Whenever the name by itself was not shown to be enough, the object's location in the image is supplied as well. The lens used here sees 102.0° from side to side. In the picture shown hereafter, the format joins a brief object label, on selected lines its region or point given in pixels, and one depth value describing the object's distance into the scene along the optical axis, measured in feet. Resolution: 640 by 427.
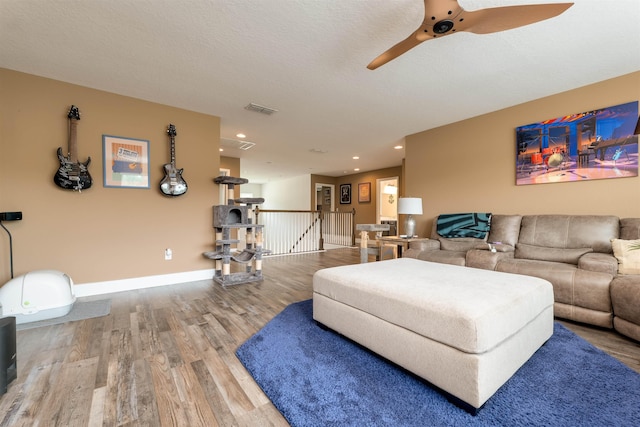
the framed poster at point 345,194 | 31.45
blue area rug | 3.88
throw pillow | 6.92
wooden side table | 12.35
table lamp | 12.62
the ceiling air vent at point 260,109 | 11.53
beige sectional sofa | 6.60
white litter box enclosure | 7.38
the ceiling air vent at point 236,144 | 16.96
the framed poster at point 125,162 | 10.30
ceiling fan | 4.67
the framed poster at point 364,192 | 28.91
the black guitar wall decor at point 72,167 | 9.35
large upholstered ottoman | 3.91
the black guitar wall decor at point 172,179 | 11.33
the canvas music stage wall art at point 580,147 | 8.80
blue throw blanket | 11.36
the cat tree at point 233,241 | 11.89
